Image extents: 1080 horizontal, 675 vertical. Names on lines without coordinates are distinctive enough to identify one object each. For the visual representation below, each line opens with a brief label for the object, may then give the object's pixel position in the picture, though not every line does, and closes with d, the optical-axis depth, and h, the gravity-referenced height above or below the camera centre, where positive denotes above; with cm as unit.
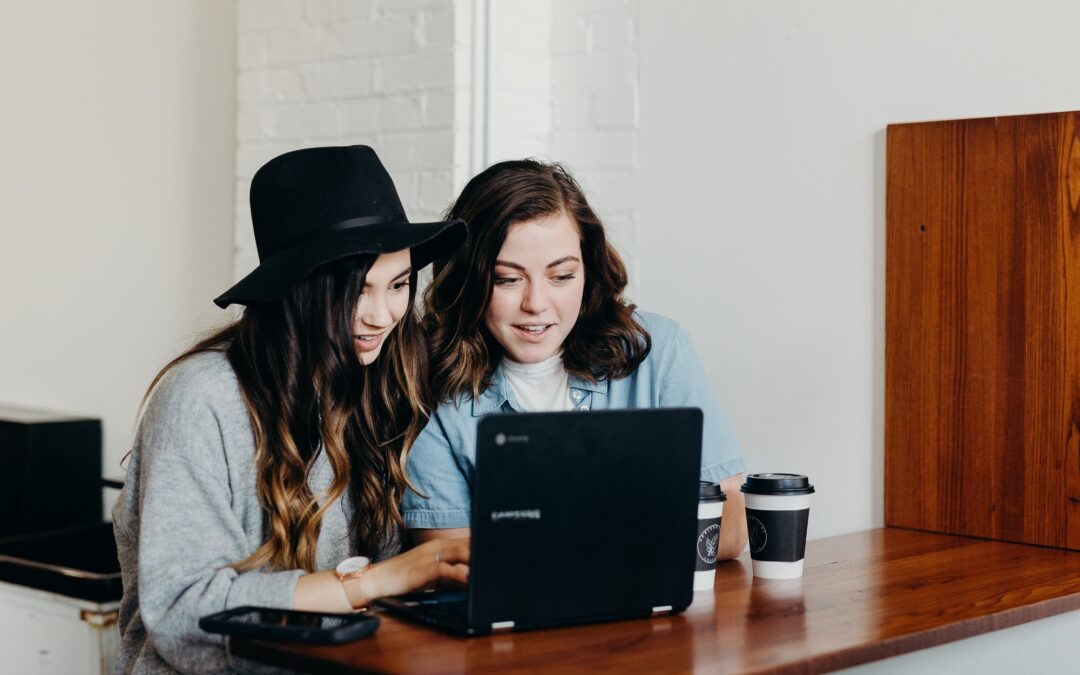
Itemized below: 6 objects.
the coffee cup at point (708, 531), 148 -22
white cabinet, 252 -61
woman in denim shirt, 180 +3
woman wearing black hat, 137 -11
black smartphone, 119 -28
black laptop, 122 -17
